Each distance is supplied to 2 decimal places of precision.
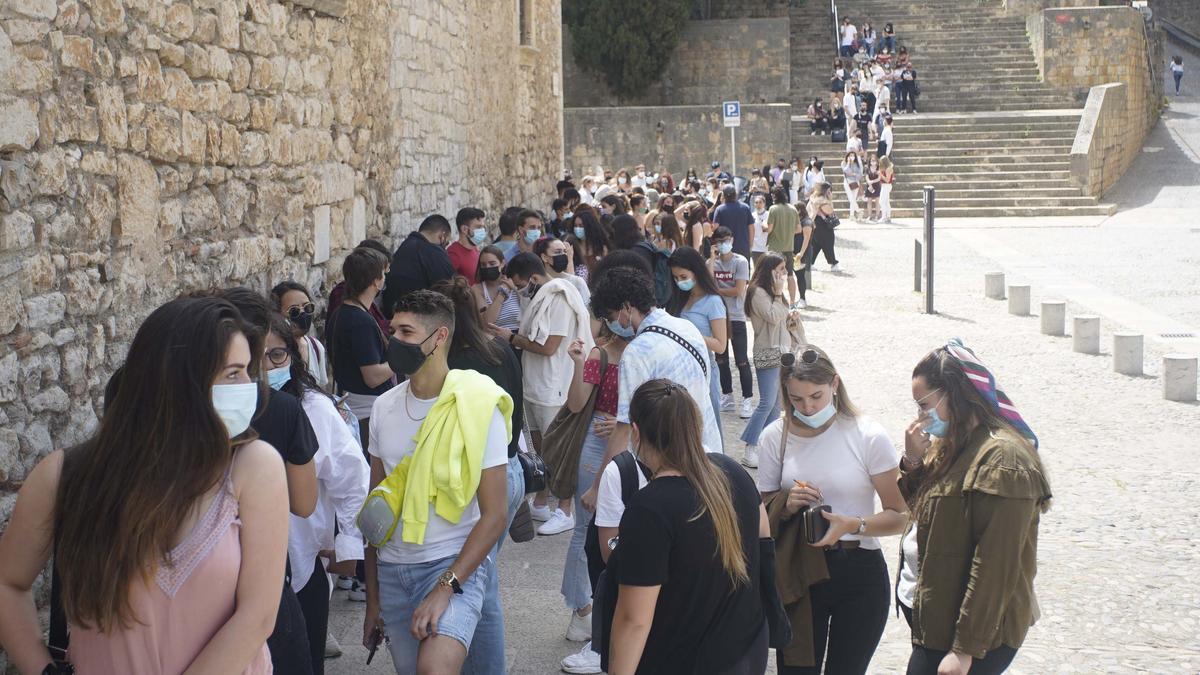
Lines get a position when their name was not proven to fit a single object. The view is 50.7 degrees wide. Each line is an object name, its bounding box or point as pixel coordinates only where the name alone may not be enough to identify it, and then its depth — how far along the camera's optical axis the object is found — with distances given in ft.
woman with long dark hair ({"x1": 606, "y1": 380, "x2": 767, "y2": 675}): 10.69
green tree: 116.67
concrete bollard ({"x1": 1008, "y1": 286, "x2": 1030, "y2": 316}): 48.44
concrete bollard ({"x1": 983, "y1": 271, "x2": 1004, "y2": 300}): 52.54
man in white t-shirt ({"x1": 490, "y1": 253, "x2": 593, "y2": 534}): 22.36
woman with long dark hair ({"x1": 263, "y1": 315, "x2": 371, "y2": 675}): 13.73
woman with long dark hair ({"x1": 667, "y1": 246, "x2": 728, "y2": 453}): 24.34
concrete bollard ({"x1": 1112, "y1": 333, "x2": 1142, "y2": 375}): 37.11
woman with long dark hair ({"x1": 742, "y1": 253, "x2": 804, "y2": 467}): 26.30
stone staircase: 94.63
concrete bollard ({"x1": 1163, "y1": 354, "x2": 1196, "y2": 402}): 33.47
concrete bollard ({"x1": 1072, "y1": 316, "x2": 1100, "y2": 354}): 40.55
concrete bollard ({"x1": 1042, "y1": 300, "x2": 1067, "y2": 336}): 44.11
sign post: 79.66
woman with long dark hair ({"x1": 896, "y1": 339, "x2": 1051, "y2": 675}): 11.35
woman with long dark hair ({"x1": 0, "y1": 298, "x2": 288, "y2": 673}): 8.23
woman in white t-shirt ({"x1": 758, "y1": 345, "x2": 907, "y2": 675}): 13.26
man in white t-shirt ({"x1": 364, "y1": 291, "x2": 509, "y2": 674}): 11.92
